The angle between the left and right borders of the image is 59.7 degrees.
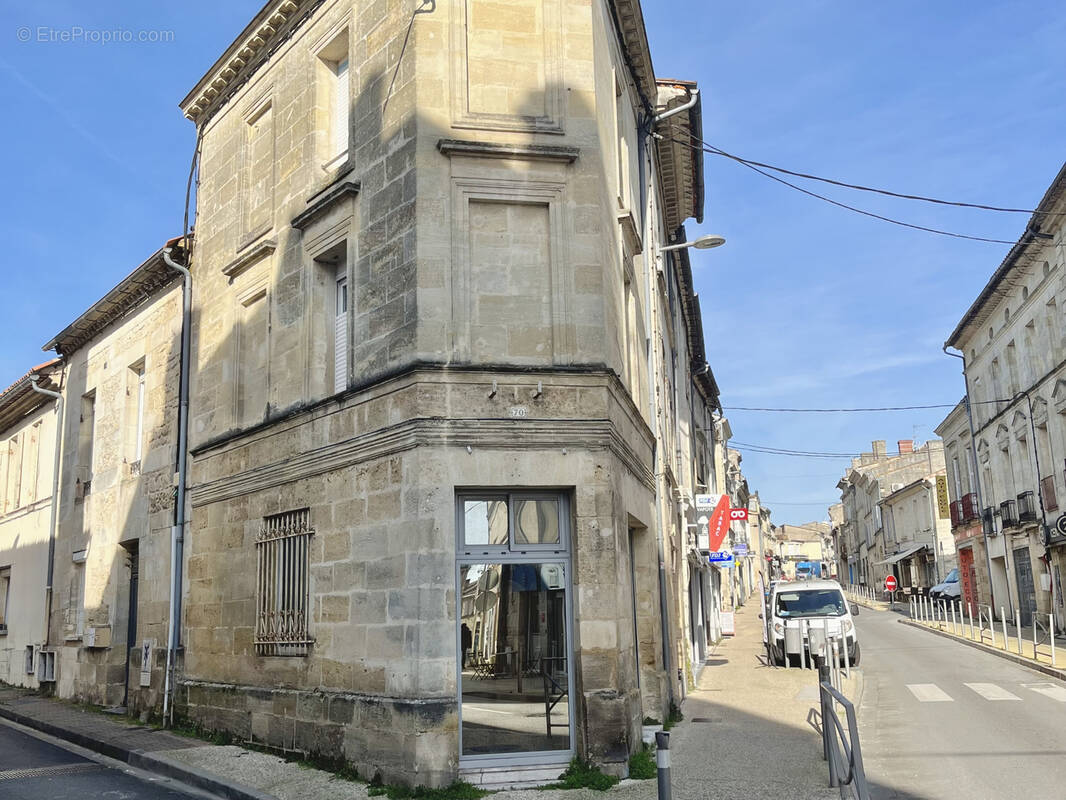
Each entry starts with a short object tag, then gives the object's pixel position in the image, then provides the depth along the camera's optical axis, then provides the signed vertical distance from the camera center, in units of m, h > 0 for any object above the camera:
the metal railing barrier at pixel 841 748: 6.47 -1.35
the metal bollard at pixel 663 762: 5.67 -1.10
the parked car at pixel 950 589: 41.35 -0.81
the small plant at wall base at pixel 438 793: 8.27 -1.83
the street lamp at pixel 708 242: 14.28 +5.09
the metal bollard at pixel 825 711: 8.49 -1.24
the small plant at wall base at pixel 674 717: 11.92 -1.83
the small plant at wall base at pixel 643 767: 8.80 -1.77
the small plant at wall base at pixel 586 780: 8.44 -1.79
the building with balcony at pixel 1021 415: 26.23 +5.01
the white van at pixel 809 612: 19.28 -0.79
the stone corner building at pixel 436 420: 9.04 +1.77
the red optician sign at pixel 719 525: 16.62 +0.92
